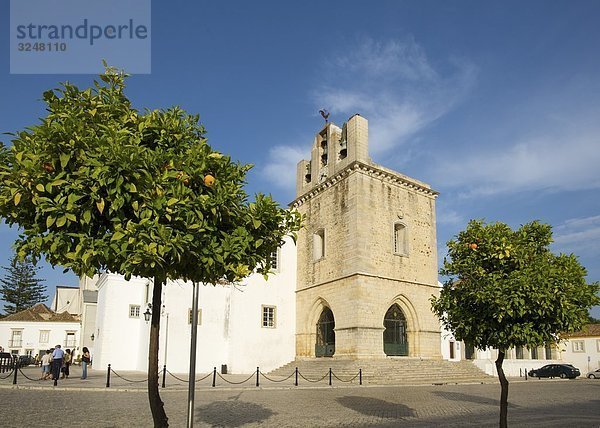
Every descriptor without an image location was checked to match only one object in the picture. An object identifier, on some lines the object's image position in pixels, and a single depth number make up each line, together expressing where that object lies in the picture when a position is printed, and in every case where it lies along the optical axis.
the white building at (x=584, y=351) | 38.31
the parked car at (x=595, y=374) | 33.50
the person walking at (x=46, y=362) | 19.58
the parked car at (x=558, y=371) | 31.78
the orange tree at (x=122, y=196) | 4.80
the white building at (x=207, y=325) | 25.69
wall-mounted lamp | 22.03
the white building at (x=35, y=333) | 46.34
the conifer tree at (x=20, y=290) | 62.69
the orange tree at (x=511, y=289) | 8.32
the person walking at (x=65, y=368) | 21.16
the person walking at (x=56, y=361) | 17.88
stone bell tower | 24.95
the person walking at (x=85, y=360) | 20.91
